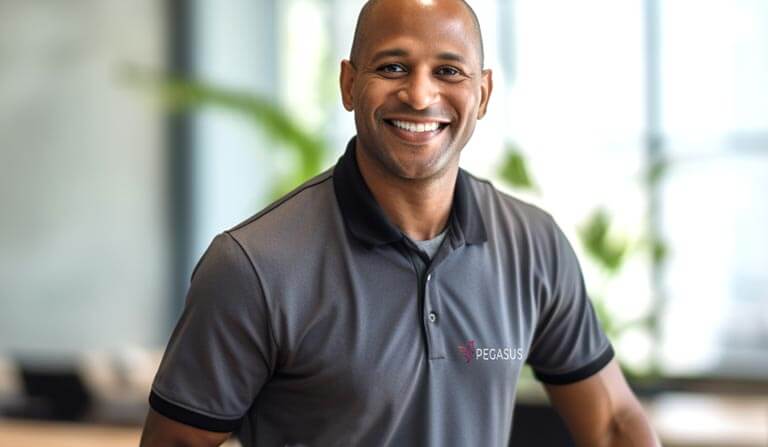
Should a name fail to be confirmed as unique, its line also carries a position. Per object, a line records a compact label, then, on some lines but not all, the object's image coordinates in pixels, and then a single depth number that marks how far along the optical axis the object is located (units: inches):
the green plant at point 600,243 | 250.8
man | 82.0
